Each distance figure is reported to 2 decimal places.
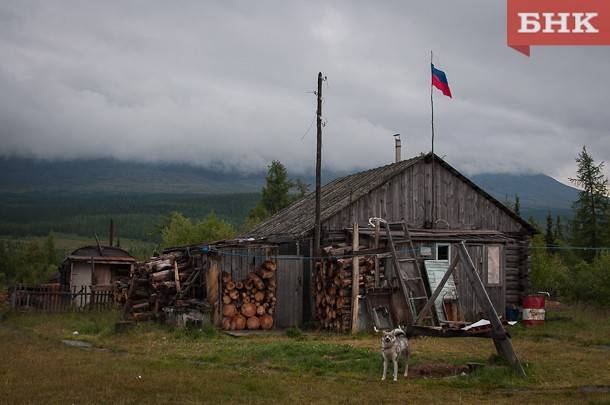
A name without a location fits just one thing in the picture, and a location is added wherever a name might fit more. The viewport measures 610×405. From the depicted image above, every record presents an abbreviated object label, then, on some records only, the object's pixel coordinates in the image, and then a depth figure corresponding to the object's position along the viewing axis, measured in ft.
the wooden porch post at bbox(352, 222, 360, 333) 77.30
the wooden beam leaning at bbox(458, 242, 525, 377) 46.70
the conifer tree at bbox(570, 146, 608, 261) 169.89
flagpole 91.66
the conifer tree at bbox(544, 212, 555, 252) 222.28
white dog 45.78
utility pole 81.87
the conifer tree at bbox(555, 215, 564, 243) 236.36
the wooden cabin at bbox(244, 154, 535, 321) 86.28
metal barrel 87.15
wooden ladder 75.72
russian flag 88.22
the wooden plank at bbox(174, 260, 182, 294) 85.15
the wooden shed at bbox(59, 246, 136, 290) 132.57
